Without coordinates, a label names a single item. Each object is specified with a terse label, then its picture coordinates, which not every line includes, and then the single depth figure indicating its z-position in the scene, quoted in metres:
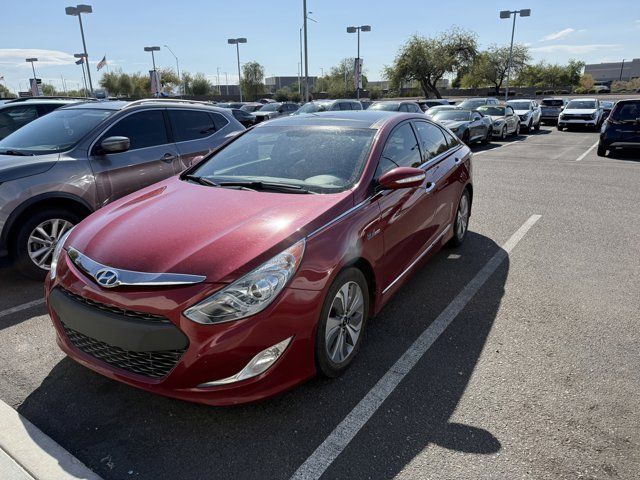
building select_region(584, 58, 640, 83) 123.45
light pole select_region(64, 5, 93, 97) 27.19
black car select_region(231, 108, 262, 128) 22.47
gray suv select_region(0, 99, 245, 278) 4.45
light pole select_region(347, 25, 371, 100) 39.61
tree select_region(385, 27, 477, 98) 51.97
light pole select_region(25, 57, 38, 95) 50.86
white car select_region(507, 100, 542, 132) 22.91
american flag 34.67
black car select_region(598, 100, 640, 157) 13.09
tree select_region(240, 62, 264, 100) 74.25
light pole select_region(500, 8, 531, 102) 38.50
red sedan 2.36
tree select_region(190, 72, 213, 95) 76.62
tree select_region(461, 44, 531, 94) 60.31
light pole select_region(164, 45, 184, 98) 77.15
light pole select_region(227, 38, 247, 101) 43.97
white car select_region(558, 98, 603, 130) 23.63
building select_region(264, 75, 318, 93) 125.42
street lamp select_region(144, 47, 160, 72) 40.34
